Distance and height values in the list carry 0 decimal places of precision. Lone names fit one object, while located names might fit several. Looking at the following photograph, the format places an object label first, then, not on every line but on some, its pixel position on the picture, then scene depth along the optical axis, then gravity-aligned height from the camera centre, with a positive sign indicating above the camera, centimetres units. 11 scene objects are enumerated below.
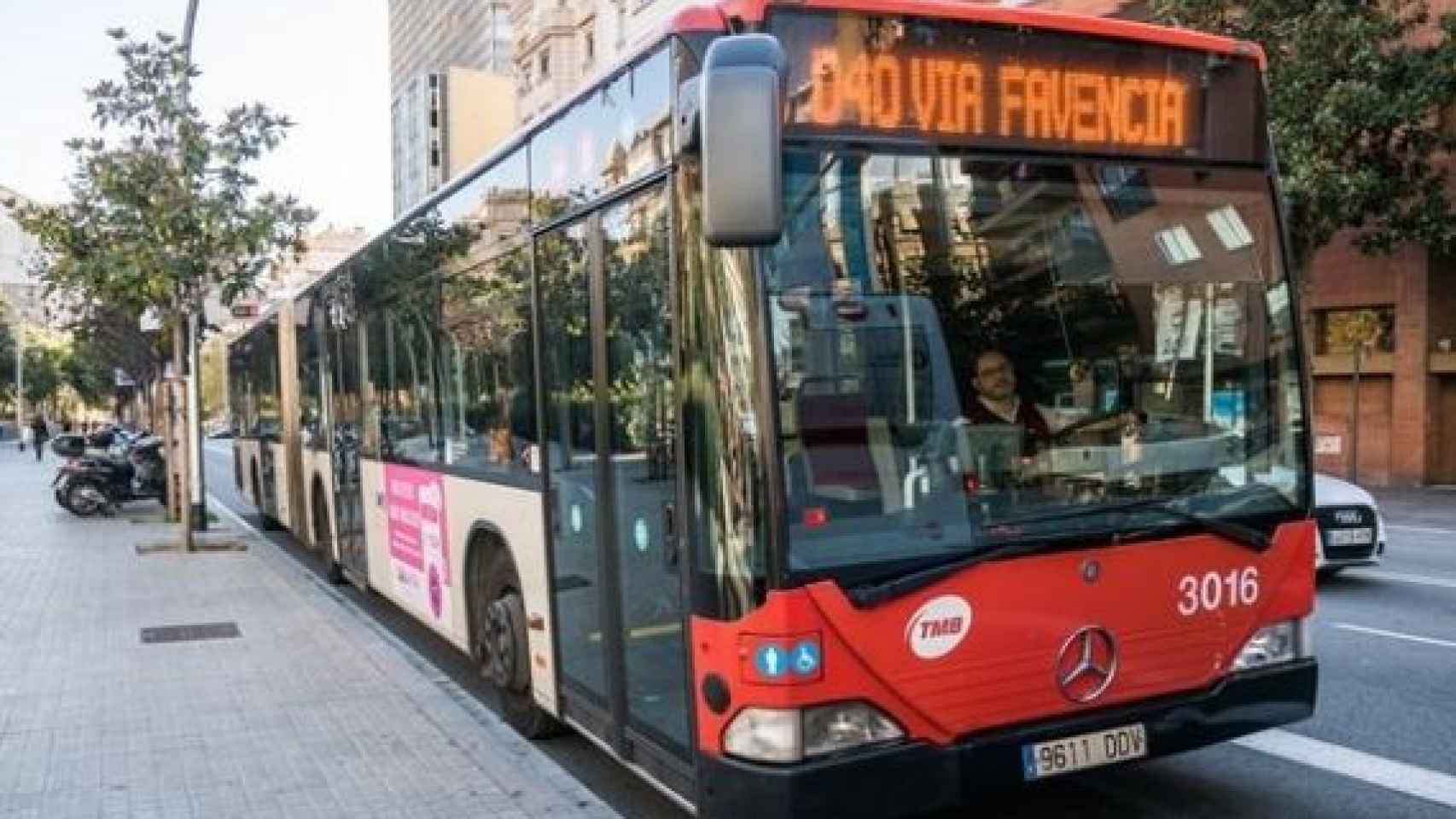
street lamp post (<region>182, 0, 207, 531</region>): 1634 -17
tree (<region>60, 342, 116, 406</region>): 4386 +88
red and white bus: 404 -10
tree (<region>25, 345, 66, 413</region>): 7412 +128
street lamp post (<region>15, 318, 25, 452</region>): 5756 +50
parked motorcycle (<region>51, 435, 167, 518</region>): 2070 -133
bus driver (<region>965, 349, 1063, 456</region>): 433 -10
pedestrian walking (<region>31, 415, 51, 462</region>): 4366 -126
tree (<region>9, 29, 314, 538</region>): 1489 +203
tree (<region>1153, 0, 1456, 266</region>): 2072 +385
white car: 1072 -130
